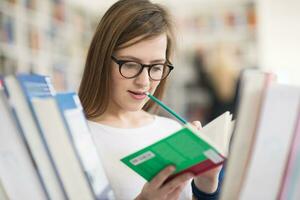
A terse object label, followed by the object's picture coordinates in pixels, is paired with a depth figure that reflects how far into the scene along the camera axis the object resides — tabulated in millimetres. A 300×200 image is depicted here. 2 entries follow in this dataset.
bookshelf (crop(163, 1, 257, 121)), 4223
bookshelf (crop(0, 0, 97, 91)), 2930
